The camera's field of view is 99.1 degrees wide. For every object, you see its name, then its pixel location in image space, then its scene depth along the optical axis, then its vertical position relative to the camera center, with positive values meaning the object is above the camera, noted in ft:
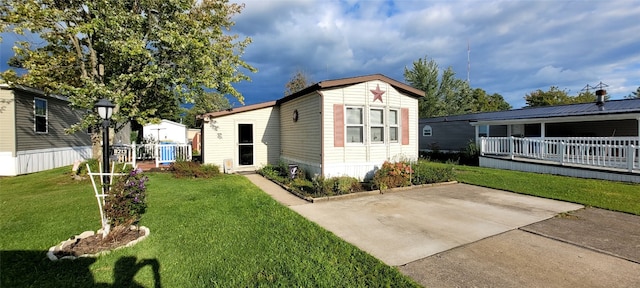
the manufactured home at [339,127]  27.40 +1.89
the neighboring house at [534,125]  35.83 +2.85
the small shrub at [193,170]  32.89 -2.94
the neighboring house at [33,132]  34.45 +2.34
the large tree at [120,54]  30.78 +11.75
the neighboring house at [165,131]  78.23 +4.40
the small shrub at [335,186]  23.46 -3.72
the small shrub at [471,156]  46.60 -2.44
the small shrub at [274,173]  31.19 -3.67
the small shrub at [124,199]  13.00 -2.57
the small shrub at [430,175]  27.91 -3.39
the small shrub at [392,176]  25.49 -3.17
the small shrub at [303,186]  24.71 -4.14
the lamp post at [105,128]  13.84 +0.99
